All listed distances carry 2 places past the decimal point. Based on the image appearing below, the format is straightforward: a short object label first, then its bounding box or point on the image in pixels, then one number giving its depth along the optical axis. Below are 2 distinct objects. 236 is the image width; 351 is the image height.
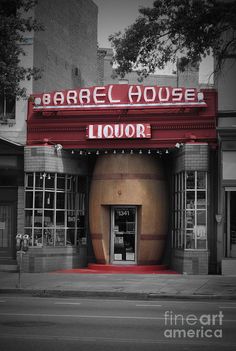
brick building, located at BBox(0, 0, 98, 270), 25.53
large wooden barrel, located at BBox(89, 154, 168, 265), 24.89
